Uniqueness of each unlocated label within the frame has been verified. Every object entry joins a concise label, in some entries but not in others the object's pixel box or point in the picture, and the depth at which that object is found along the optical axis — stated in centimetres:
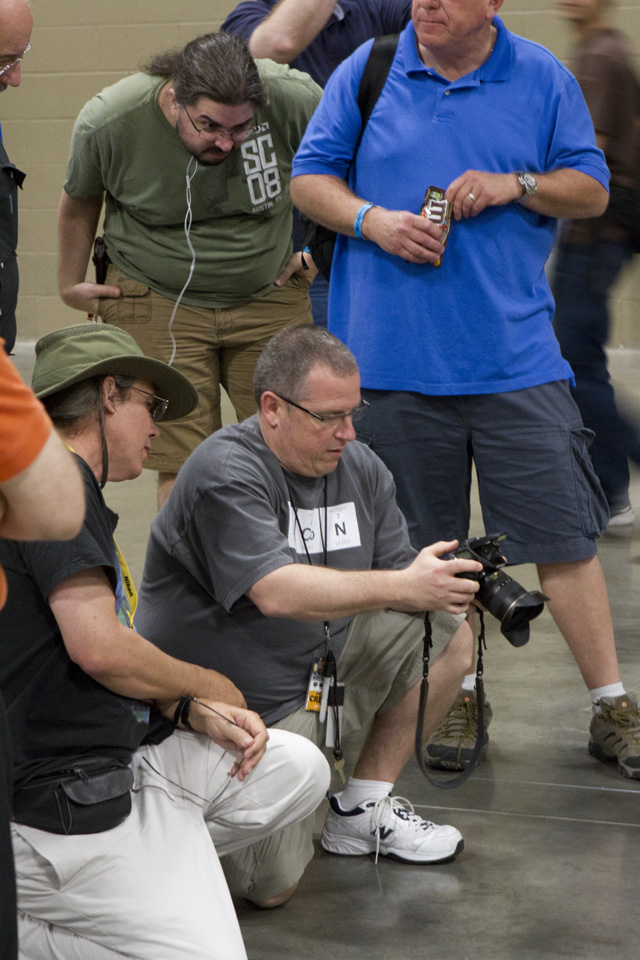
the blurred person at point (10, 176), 529
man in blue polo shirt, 464
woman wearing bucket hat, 323
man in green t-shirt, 593
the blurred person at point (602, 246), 674
